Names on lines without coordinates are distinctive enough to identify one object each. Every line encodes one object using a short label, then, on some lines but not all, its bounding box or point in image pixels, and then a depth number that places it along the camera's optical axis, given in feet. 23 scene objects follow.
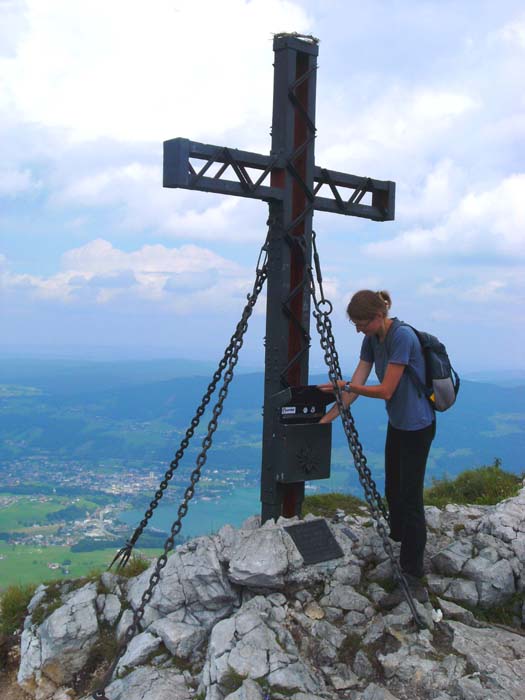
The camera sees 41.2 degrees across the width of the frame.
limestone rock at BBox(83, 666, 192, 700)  18.97
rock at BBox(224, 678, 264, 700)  17.26
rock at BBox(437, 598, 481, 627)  21.16
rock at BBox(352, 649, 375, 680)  18.83
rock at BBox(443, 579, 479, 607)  22.24
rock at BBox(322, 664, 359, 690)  18.49
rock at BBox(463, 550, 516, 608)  22.47
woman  20.86
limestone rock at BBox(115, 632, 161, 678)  20.49
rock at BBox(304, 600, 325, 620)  20.56
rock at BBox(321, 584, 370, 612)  20.97
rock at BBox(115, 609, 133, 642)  22.38
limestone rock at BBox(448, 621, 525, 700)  18.01
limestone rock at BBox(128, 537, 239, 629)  21.33
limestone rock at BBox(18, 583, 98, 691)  22.40
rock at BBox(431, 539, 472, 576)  23.32
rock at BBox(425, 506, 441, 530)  27.31
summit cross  25.05
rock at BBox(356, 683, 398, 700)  17.57
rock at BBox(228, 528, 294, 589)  20.84
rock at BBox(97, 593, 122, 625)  23.22
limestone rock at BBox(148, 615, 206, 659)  20.39
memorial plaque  22.29
